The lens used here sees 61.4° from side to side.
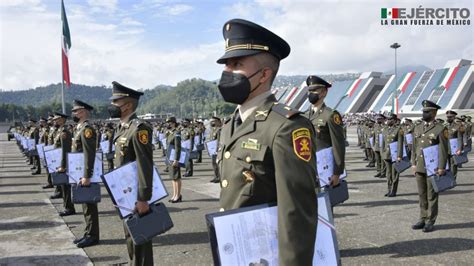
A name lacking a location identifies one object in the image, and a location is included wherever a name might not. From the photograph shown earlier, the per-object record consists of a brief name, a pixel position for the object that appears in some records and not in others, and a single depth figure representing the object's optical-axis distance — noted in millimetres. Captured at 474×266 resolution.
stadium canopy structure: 58656
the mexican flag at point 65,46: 22916
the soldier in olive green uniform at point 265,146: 1920
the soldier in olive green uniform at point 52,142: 10416
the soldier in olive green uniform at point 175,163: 9633
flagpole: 22814
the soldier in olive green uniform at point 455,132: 12252
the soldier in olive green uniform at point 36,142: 16312
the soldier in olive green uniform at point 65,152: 8398
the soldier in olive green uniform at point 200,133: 19119
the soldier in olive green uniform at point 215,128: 14362
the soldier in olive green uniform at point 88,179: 6137
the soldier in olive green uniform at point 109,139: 15148
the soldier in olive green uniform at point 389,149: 9416
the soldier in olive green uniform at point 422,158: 6484
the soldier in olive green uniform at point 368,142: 15438
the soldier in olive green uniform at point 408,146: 12781
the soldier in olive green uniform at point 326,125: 5492
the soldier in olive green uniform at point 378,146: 12633
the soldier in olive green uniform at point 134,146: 4469
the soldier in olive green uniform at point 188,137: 14612
